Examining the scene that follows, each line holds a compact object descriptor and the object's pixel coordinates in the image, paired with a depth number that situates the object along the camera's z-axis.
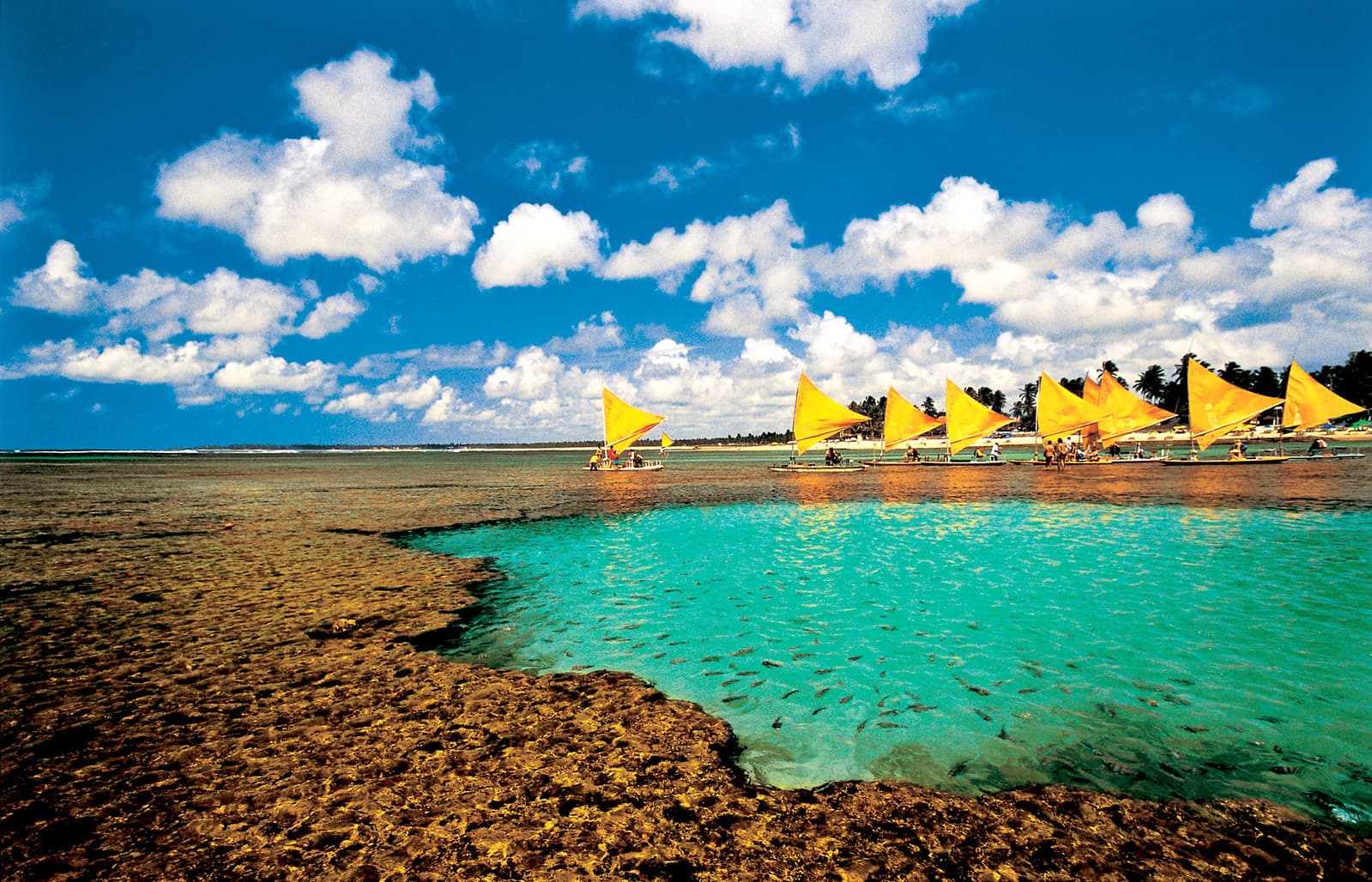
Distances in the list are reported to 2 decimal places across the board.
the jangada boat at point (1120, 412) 63.85
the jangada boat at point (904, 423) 72.75
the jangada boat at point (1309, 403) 58.03
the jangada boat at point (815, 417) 62.16
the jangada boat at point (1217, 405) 54.44
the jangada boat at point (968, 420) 70.12
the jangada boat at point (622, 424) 65.94
